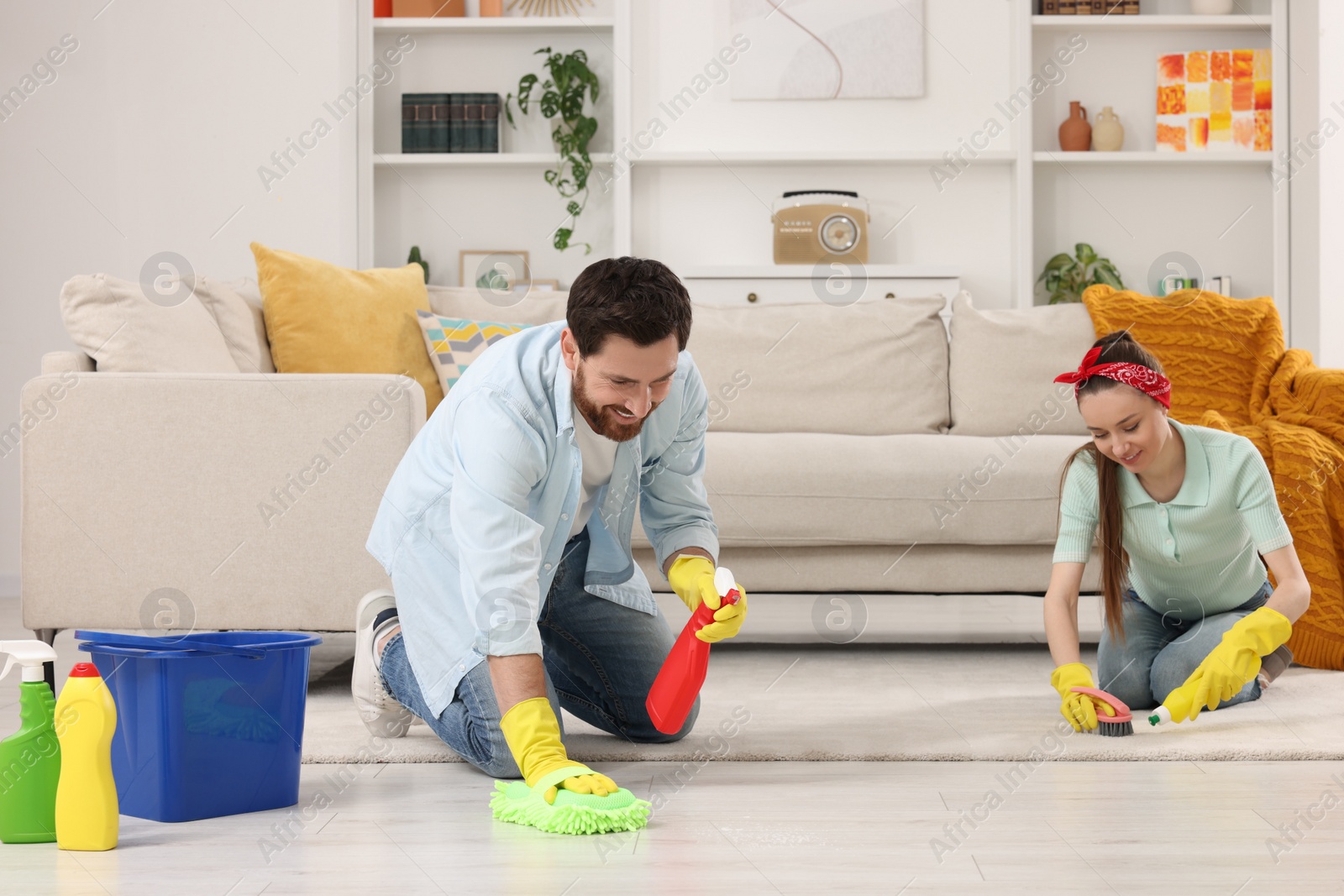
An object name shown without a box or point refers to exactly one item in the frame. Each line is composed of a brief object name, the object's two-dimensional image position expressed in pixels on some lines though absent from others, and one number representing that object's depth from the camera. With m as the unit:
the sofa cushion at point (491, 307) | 6.08
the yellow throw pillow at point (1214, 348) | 5.71
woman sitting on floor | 3.51
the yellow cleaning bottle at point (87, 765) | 2.42
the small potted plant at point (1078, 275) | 8.20
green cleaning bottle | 2.48
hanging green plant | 8.12
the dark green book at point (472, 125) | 8.28
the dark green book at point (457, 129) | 8.29
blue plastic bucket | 2.65
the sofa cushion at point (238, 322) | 5.09
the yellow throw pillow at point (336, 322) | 5.37
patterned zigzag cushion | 5.59
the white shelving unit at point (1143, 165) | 8.21
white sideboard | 8.05
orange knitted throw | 4.61
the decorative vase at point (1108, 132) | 8.24
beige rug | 3.29
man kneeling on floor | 2.65
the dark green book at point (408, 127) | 8.27
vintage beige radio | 8.02
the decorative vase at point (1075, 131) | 8.23
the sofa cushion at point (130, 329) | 4.41
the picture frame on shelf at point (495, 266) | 8.39
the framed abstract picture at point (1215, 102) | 8.18
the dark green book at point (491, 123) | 8.26
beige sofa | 4.18
